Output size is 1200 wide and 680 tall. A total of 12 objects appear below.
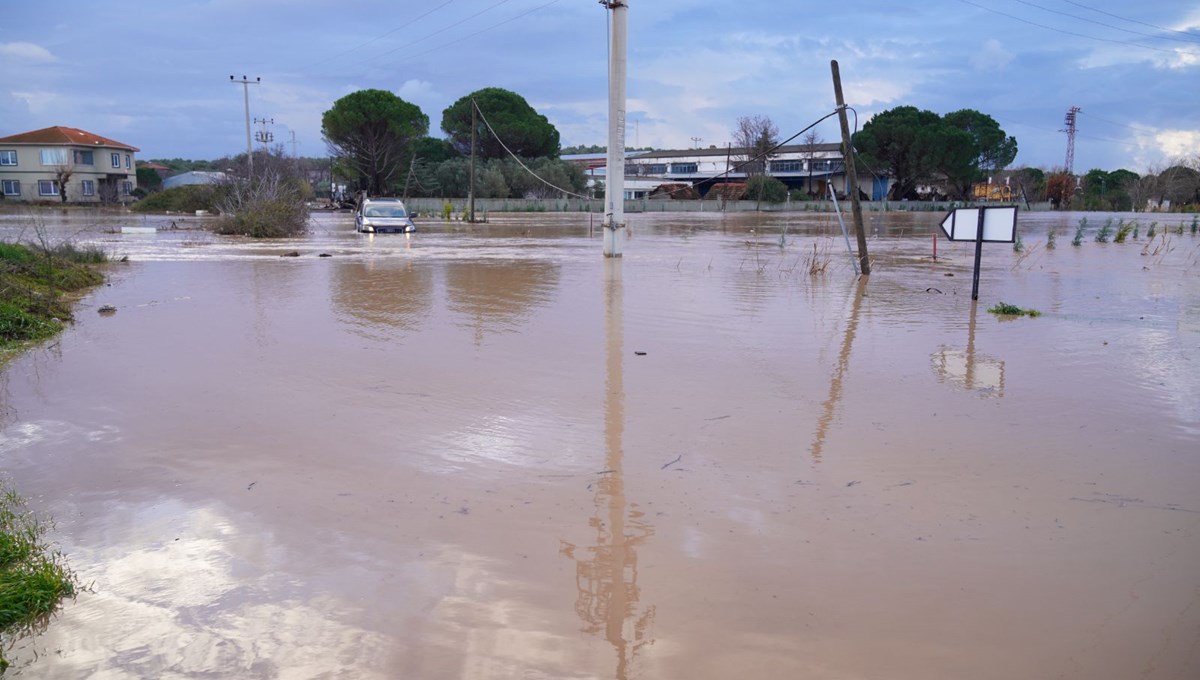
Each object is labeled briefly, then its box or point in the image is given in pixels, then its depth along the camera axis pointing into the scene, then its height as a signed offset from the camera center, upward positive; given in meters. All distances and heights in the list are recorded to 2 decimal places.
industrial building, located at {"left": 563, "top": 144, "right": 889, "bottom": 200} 91.43 +5.11
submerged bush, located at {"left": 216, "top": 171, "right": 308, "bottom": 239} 30.84 -0.06
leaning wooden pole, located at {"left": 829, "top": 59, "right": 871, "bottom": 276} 17.02 +0.87
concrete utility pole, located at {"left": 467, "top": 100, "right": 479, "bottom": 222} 44.62 +1.14
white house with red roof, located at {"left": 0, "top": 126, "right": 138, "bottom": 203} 72.75 +3.67
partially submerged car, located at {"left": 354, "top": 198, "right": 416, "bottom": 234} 33.22 -0.20
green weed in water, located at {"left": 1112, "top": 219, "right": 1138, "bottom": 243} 29.91 -0.65
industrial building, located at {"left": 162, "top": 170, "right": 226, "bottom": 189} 95.31 +3.72
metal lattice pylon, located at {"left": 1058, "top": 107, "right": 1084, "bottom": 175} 107.13 +10.54
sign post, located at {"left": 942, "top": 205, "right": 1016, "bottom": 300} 12.37 -0.12
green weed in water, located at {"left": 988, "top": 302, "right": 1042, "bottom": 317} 12.48 -1.37
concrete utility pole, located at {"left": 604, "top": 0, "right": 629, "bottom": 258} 20.30 +1.96
